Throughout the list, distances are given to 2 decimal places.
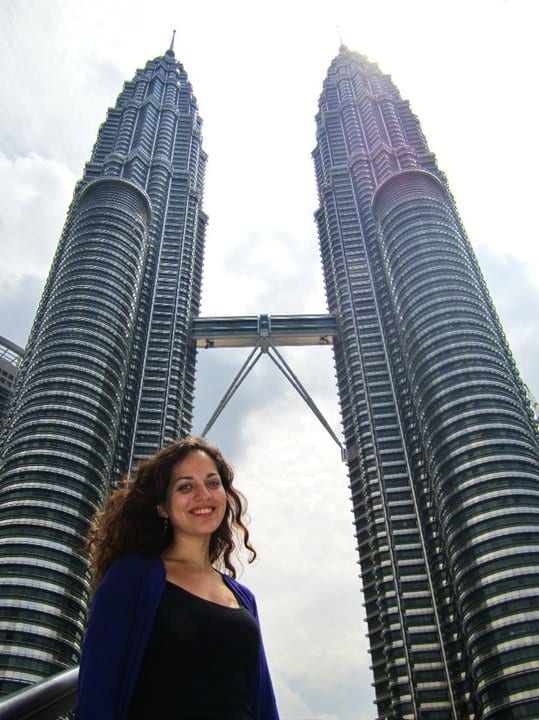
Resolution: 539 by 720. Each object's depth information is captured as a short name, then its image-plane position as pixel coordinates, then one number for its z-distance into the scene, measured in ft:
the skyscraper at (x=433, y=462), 241.14
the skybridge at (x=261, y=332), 432.25
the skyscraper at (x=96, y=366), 242.99
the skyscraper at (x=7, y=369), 403.13
